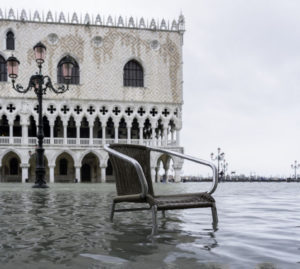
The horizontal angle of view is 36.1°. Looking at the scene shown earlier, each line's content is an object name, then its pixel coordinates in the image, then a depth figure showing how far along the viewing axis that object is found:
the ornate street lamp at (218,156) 47.89
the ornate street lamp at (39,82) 13.50
